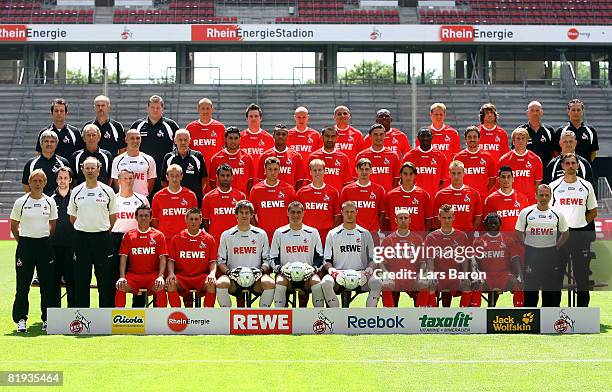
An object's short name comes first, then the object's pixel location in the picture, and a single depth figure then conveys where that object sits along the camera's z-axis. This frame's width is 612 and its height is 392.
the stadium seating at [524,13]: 35.56
